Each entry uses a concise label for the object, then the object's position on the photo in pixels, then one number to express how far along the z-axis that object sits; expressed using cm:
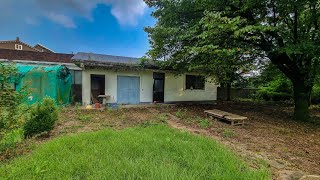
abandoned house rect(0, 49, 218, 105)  825
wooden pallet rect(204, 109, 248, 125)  536
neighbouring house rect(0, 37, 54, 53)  2147
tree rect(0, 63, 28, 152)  274
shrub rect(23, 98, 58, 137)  359
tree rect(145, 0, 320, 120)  514
